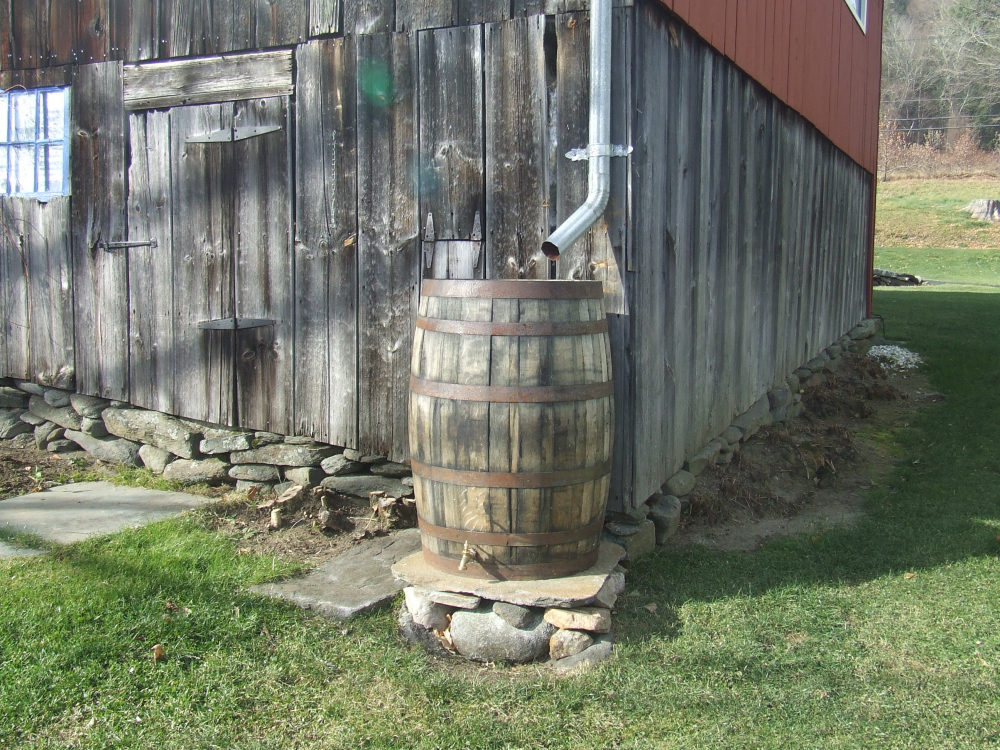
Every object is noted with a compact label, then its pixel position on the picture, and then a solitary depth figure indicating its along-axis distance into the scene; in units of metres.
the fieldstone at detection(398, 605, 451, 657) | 3.52
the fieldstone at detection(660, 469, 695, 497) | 4.74
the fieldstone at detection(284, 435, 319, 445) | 4.87
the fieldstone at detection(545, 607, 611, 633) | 3.46
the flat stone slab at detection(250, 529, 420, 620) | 3.68
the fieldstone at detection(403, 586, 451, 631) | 3.57
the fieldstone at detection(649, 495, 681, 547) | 4.52
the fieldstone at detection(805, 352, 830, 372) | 8.54
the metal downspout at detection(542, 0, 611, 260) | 3.74
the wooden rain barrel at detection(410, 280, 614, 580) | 3.47
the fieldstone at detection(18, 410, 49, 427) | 5.87
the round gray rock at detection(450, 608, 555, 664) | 3.46
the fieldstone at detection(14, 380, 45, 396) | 5.82
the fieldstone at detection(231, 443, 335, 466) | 4.83
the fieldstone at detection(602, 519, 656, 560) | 4.16
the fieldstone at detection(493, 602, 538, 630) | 3.49
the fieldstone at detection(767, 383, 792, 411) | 6.93
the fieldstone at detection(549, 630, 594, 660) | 3.45
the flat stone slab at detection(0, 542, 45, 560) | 4.05
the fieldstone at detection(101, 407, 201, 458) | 5.23
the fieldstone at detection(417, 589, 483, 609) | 3.52
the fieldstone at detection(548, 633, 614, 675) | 3.38
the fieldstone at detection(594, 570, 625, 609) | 3.59
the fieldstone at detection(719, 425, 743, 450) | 5.71
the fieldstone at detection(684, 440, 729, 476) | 5.06
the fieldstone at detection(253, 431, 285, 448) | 4.97
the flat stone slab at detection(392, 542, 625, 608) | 3.49
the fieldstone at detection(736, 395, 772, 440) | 6.07
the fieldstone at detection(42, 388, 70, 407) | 5.75
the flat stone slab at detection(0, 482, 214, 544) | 4.45
